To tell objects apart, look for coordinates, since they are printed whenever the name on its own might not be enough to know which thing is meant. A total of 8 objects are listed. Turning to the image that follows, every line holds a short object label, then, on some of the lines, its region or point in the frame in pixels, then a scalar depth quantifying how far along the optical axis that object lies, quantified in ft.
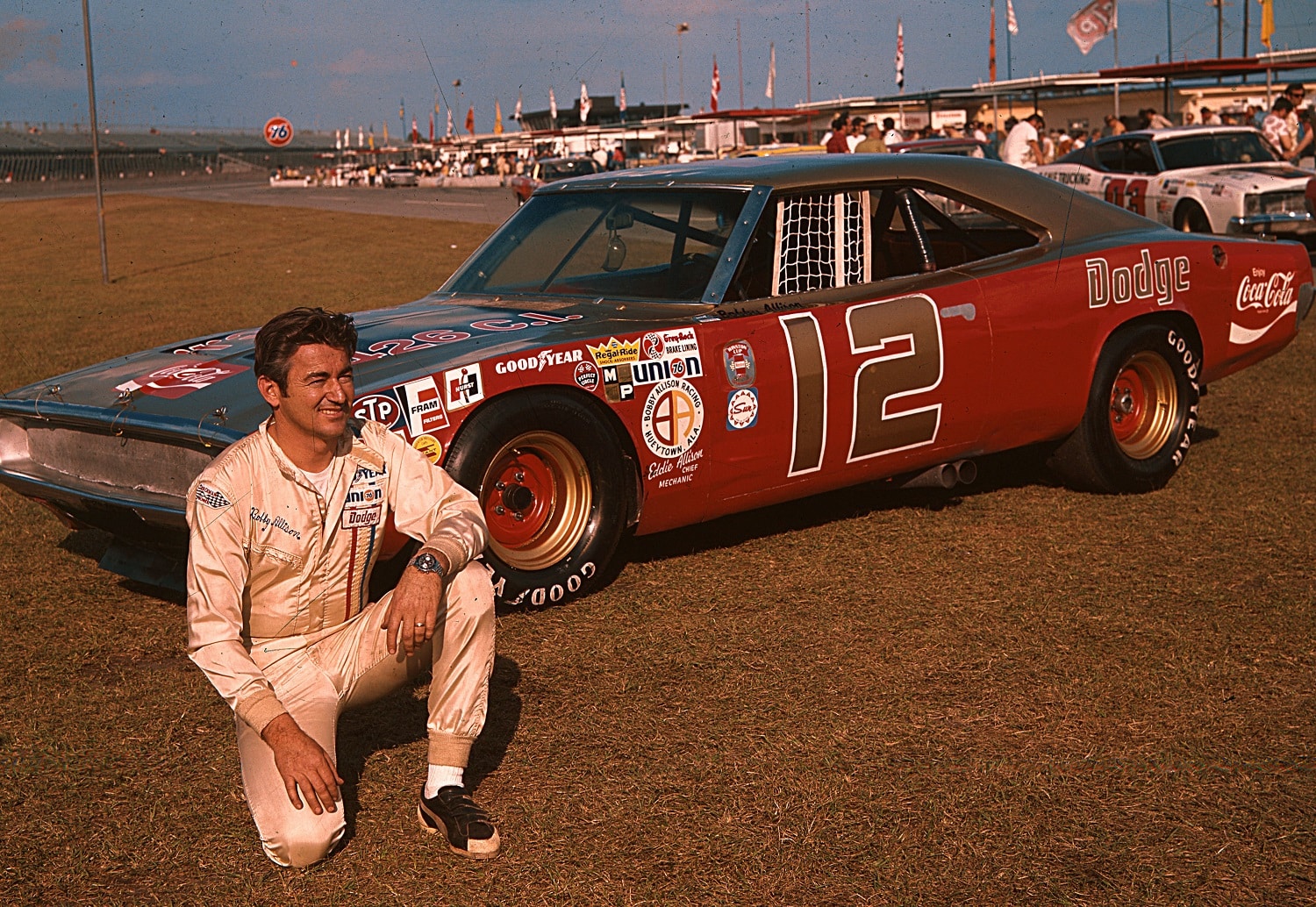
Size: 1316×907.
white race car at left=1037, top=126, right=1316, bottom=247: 49.08
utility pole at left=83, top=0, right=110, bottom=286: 59.83
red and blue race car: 15.28
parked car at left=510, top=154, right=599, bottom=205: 122.52
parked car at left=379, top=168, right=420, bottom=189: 224.74
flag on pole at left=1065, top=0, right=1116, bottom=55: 88.79
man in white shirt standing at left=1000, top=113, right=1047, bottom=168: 61.26
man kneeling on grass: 10.09
